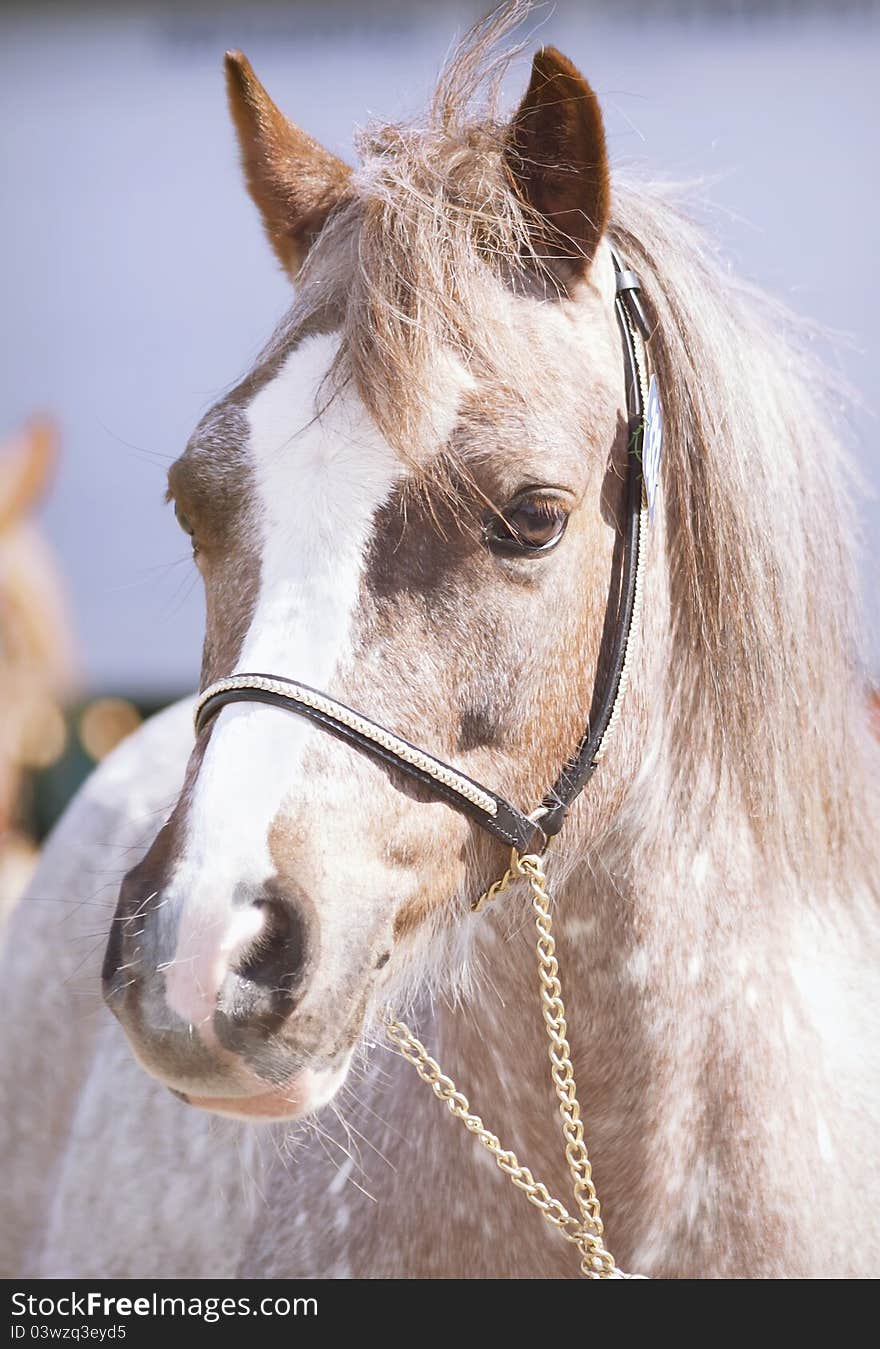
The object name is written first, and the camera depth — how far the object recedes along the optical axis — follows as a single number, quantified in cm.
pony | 269
